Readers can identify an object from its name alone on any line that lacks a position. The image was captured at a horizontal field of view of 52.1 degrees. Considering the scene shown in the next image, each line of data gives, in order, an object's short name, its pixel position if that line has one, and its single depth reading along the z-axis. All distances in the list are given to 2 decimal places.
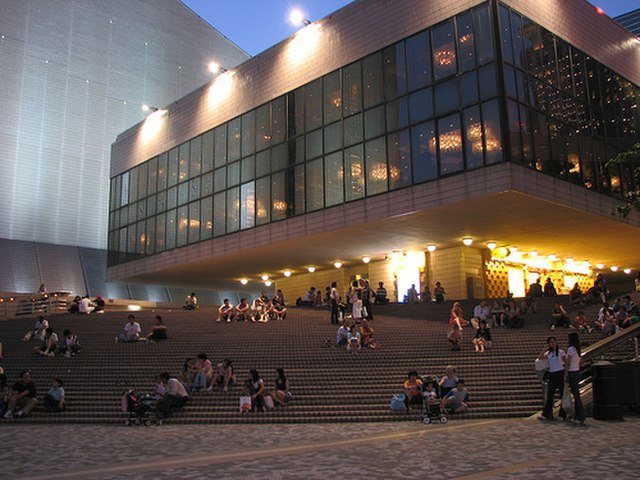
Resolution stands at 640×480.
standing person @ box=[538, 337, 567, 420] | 11.38
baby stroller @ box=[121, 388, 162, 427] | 12.82
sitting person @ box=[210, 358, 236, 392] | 15.20
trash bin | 11.12
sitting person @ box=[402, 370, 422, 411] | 12.95
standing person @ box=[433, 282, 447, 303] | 27.13
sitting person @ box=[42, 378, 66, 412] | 14.25
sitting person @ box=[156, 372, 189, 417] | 13.10
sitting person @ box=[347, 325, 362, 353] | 17.88
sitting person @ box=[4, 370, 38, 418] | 14.04
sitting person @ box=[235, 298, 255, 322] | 25.83
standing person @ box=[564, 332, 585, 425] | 10.99
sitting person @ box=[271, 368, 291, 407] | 13.75
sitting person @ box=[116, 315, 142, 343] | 21.38
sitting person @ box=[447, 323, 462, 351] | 17.59
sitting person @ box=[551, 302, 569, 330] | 19.70
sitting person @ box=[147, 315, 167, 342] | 21.36
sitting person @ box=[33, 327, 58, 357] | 19.89
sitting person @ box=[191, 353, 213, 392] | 15.26
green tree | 13.72
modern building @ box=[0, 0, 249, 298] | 41.41
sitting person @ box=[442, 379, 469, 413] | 12.77
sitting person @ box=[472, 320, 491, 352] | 17.49
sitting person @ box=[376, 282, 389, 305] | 28.22
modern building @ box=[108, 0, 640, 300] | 23.47
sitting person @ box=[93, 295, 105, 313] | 30.34
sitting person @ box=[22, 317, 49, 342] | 22.20
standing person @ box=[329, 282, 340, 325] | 23.26
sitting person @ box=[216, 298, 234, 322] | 25.64
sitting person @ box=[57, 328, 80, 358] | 19.83
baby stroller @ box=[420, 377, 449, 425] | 12.17
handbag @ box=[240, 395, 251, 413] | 13.41
